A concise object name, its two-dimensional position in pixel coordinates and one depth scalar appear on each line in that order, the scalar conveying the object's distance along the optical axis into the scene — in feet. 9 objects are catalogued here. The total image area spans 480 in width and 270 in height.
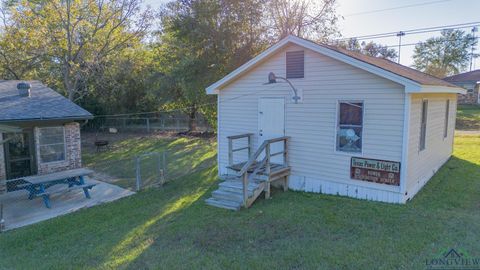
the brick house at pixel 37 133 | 32.12
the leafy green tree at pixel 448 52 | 147.95
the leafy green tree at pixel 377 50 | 162.09
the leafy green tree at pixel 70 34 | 53.62
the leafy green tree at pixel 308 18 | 67.67
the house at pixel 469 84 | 106.22
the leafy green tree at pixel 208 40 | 52.47
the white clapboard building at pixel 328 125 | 22.59
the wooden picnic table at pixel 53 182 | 27.00
